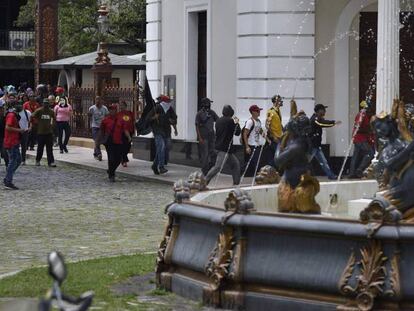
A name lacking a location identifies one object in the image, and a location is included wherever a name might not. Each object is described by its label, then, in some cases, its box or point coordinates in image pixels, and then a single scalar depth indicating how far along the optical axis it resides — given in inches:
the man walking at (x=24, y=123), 999.3
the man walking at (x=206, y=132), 946.7
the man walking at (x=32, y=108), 1274.2
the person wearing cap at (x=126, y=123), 986.2
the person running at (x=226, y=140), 858.1
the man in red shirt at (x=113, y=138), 969.5
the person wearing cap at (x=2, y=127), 1011.9
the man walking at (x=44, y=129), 1114.7
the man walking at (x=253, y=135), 894.4
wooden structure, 1784.0
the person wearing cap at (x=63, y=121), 1294.3
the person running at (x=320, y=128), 903.7
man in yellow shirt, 884.0
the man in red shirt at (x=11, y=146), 891.4
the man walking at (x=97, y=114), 1253.1
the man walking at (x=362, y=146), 912.3
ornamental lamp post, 1444.4
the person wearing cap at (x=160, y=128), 1005.2
